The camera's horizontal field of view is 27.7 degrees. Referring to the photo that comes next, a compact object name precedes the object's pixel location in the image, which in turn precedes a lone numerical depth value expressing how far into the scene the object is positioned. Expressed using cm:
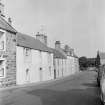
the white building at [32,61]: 2594
